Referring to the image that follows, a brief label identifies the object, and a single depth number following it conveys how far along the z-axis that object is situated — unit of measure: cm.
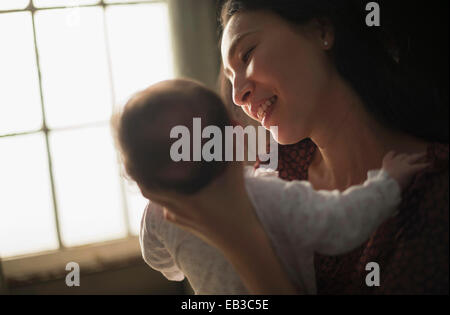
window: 124
